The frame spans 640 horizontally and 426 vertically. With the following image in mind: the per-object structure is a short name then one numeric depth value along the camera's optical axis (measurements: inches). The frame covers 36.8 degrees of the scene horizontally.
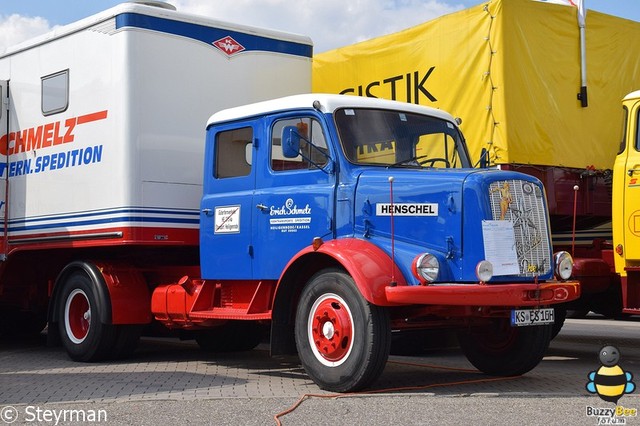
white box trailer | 424.2
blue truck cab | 323.6
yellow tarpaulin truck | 422.6
